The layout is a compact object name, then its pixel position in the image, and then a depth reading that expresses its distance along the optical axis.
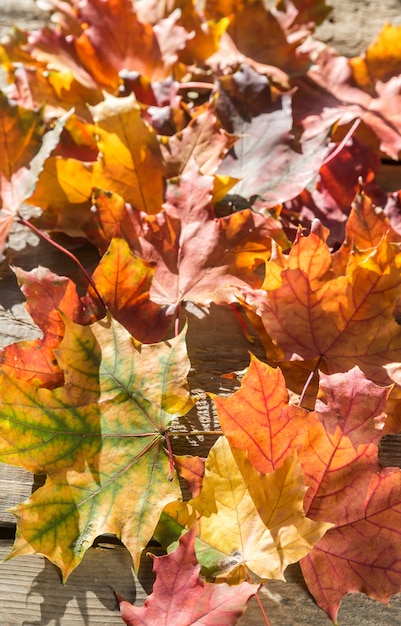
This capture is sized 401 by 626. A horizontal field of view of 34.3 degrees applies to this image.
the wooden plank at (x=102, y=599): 0.63
